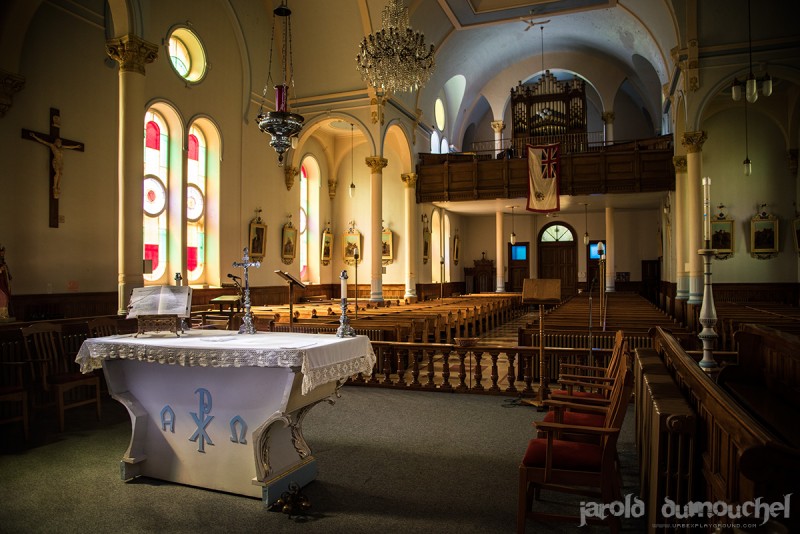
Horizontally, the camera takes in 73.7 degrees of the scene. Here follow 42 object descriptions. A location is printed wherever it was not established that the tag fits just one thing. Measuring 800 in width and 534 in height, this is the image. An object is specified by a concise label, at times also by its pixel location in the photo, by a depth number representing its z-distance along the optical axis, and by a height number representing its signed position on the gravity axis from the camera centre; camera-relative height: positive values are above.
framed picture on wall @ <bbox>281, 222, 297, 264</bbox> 14.70 +1.03
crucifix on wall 8.50 +2.00
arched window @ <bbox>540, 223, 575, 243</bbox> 22.45 +1.83
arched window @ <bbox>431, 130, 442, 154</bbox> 19.02 +4.87
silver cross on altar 4.12 -0.30
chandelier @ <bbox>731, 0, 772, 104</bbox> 7.29 +2.69
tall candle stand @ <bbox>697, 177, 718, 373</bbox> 3.81 -0.26
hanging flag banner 14.64 +2.75
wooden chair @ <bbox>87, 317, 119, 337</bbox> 6.05 -0.52
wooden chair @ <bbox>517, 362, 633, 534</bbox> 2.64 -0.96
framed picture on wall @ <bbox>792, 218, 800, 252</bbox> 12.70 +1.04
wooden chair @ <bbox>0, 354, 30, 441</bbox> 4.55 -1.00
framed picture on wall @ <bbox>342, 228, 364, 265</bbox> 17.81 +1.13
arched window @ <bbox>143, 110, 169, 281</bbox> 10.96 +1.88
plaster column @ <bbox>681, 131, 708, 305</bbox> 10.98 +1.44
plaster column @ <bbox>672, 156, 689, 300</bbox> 12.55 +1.11
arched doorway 22.22 +0.98
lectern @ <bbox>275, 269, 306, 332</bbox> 4.78 +0.01
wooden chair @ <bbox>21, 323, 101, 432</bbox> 4.98 -0.91
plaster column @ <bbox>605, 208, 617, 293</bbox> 18.28 +0.81
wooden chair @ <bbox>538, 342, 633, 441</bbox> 3.02 -0.83
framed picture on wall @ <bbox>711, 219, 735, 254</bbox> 13.59 +1.05
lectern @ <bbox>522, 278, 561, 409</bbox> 5.22 -0.14
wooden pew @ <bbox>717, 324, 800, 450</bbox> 2.53 -0.63
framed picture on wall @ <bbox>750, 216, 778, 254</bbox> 13.24 +1.00
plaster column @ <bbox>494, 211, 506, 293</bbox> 19.57 +0.92
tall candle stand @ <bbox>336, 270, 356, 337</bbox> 3.87 -0.36
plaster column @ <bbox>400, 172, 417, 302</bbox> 16.25 +1.31
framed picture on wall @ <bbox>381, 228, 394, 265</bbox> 17.53 +1.04
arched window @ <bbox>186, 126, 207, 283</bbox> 12.20 +1.76
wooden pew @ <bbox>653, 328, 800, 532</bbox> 1.34 -0.51
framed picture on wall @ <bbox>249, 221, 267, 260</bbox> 13.46 +1.03
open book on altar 4.05 -0.16
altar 3.27 -0.78
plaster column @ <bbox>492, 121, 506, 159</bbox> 21.00 +5.92
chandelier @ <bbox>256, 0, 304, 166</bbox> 4.23 +1.33
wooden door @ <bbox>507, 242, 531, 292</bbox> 22.75 +0.53
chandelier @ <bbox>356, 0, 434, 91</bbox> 8.19 +3.47
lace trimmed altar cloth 3.17 -0.46
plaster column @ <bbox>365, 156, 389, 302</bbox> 14.34 +1.56
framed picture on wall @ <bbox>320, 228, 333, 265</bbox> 17.66 +1.08
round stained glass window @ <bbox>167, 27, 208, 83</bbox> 11.59 +5.05
